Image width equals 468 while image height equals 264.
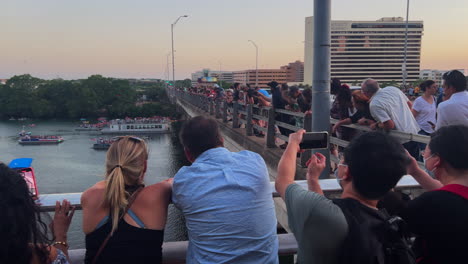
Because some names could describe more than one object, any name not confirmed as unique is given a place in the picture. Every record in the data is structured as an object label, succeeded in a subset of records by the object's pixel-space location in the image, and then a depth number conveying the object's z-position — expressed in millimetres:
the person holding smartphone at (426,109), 5996
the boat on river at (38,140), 44594
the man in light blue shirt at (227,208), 1926
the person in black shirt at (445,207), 1604
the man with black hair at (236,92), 13094
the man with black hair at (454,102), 4344
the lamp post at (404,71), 26281
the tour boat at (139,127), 46938
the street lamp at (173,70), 53781
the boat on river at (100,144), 42266
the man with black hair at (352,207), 1466
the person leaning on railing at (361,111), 5234
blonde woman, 1881
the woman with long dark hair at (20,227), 1400
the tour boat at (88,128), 55519
